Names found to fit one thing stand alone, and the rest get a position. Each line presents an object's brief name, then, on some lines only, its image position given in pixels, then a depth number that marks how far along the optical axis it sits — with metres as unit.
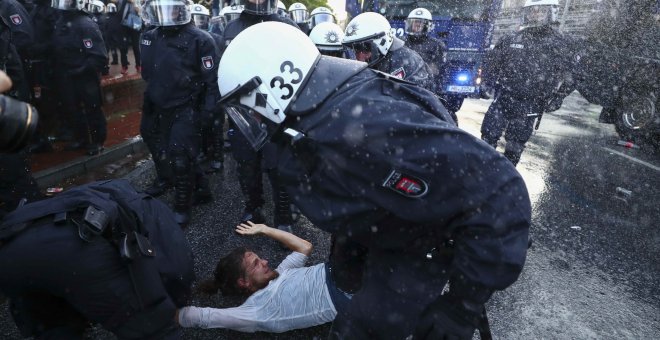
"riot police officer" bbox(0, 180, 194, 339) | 1.51
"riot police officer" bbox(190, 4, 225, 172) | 5.08
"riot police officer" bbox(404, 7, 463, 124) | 6.14
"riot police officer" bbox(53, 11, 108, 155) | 4.68
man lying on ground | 2.16
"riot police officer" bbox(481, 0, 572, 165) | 4.39
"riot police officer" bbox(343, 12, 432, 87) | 3.62
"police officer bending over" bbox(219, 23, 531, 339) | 1.17
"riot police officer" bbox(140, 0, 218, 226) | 3.41
